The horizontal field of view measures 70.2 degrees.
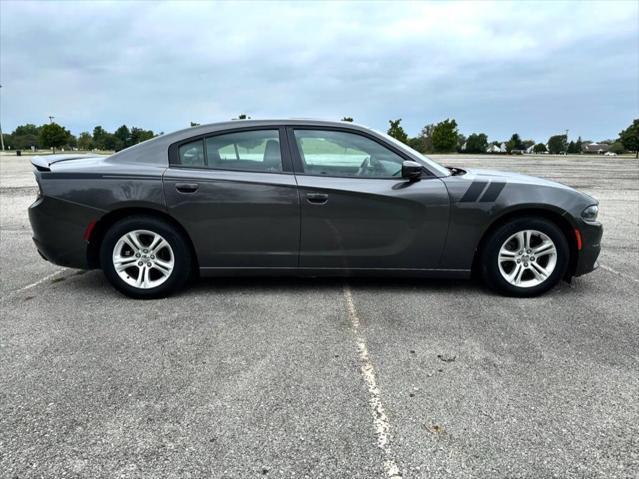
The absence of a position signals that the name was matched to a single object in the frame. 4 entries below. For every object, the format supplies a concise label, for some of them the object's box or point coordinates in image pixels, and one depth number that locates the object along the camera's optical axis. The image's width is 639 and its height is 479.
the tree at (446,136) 77.75
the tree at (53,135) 79.25
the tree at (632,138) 72.78
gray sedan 3.69
